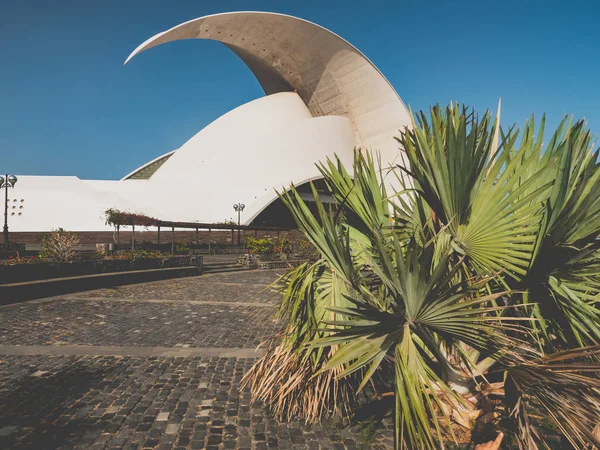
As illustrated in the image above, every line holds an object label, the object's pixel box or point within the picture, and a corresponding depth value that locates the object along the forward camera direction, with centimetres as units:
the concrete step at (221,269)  1421
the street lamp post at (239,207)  2799
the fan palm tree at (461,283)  165
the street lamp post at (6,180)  1603
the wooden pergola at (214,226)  1872
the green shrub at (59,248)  887
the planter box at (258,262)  1617
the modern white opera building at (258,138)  2862
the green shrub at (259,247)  1756
